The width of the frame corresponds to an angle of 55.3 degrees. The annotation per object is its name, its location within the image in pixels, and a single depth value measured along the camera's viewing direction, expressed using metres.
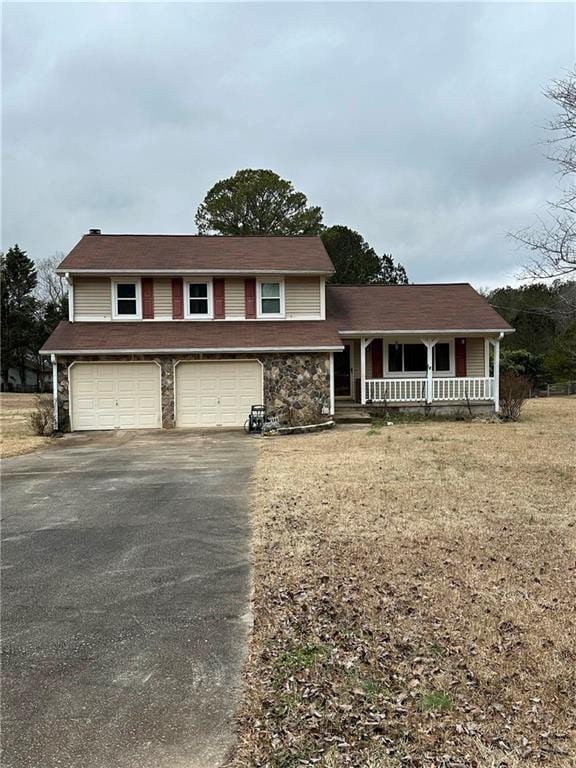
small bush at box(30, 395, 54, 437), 16.45
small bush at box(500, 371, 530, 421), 18.28
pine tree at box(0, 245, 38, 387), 38.72
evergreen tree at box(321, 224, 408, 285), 36.06
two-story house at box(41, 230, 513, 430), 17.03
